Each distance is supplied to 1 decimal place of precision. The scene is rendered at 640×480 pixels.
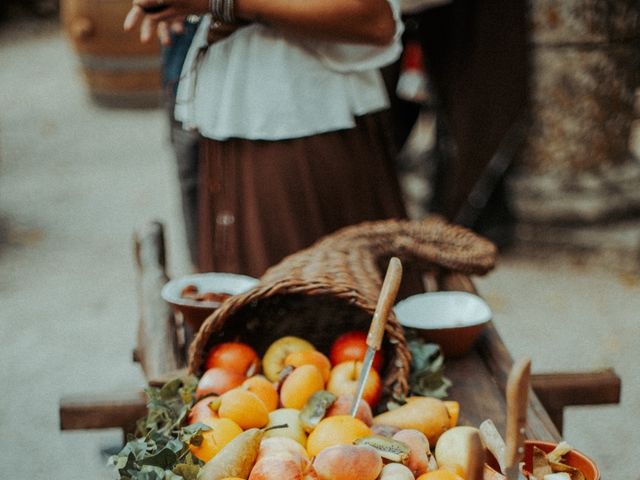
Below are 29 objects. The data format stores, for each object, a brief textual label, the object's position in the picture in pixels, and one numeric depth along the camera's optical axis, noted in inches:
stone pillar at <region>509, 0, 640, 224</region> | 144.7
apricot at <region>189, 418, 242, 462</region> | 43.9
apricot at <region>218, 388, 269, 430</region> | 45.8
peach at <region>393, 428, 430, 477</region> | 42.8
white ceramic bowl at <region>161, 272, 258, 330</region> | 62.6
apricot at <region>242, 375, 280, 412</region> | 49.3
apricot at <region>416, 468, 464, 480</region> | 40.3
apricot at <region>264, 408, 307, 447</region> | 46.4
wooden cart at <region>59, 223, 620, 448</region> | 55.1
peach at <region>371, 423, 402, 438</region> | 46.5
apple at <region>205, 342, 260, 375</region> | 53.0
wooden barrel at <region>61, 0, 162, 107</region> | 244.7
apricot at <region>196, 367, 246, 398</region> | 50.3
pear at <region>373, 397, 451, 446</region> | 47.1
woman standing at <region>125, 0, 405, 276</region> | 65.7
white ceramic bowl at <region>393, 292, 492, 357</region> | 61.1
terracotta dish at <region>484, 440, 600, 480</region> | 39.0
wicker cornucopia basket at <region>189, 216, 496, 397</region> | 51.6
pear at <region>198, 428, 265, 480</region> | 40.5
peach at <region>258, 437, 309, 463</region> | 41.8
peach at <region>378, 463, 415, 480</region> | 40.0
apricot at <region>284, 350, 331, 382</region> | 51.9
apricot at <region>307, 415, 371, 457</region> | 43.1
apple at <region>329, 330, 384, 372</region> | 53.7
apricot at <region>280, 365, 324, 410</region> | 49.1
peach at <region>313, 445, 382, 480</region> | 39.6
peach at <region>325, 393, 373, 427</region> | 47.6
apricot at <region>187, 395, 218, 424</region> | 47.3
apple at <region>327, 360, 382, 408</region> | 50.8
